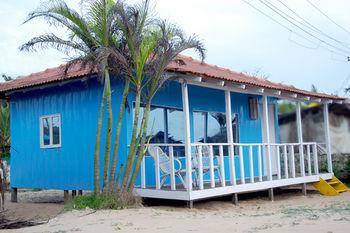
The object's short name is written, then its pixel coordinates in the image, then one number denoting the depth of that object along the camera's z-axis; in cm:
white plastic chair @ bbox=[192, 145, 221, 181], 1166
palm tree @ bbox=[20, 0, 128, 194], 1062
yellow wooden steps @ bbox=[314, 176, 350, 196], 1508
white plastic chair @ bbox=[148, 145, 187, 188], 1139
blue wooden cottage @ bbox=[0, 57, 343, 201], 1152
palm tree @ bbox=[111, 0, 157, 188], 1064
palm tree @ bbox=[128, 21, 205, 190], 1084
